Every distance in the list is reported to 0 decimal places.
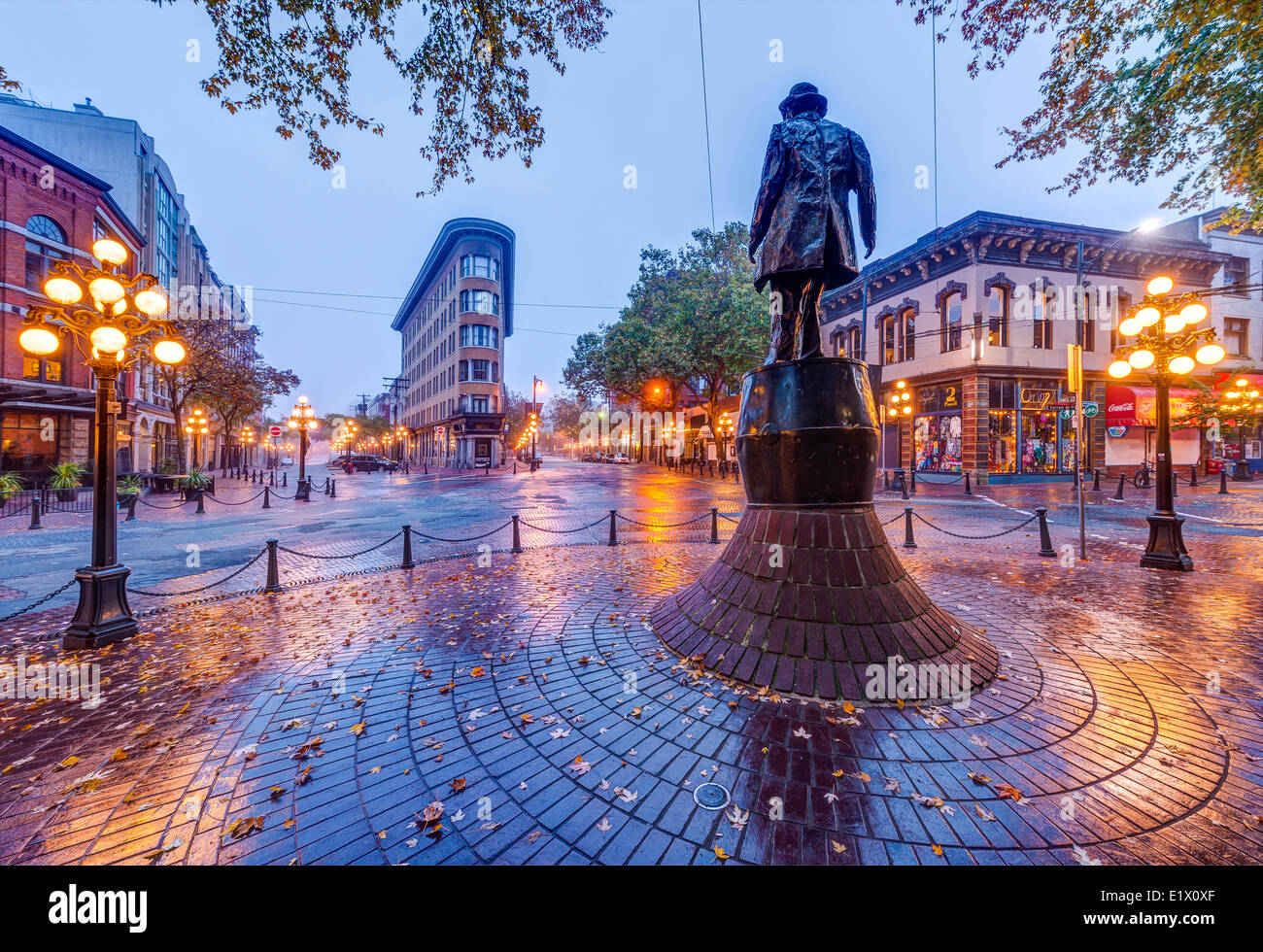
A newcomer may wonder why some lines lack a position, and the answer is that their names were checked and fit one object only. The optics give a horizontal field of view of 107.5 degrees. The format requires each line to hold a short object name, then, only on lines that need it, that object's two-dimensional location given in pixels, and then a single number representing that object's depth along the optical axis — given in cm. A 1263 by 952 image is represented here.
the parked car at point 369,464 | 4619
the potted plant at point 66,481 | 1705
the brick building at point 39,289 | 1984
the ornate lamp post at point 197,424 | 2802
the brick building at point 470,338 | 4441
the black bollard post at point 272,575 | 672
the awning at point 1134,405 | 2292
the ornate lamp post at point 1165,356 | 744
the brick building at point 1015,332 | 2228
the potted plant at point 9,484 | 1500
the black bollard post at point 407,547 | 805
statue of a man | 434
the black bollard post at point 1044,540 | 841
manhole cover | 246
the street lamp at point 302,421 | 2089
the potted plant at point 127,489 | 1562
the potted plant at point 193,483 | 2036
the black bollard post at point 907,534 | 954
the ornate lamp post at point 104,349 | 485
